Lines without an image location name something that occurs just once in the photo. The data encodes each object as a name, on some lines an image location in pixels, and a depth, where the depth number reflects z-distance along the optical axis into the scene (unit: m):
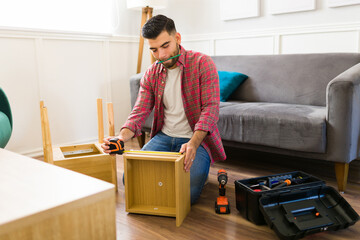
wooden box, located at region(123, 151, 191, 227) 1.51
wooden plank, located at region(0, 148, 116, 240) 0.70
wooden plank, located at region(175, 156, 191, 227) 1.40
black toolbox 1.33
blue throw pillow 2.61
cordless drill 1.60
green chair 1.76
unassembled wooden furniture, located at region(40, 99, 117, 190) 1.77
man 1.59
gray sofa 1.78
